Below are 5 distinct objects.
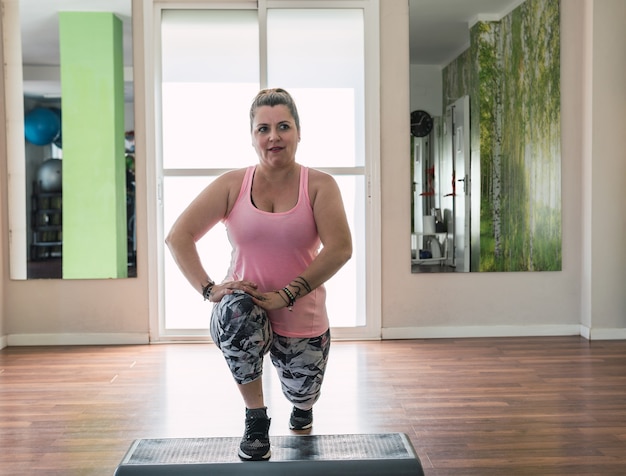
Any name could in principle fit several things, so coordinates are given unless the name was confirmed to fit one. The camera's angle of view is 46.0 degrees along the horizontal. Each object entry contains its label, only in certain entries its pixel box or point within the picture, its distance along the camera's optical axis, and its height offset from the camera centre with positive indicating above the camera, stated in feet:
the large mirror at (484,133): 14.34 +1.73
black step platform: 6.70 -2.26
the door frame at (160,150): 14.42 +1.45
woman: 7.39 -0.33
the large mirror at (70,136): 14.28 +1.72
